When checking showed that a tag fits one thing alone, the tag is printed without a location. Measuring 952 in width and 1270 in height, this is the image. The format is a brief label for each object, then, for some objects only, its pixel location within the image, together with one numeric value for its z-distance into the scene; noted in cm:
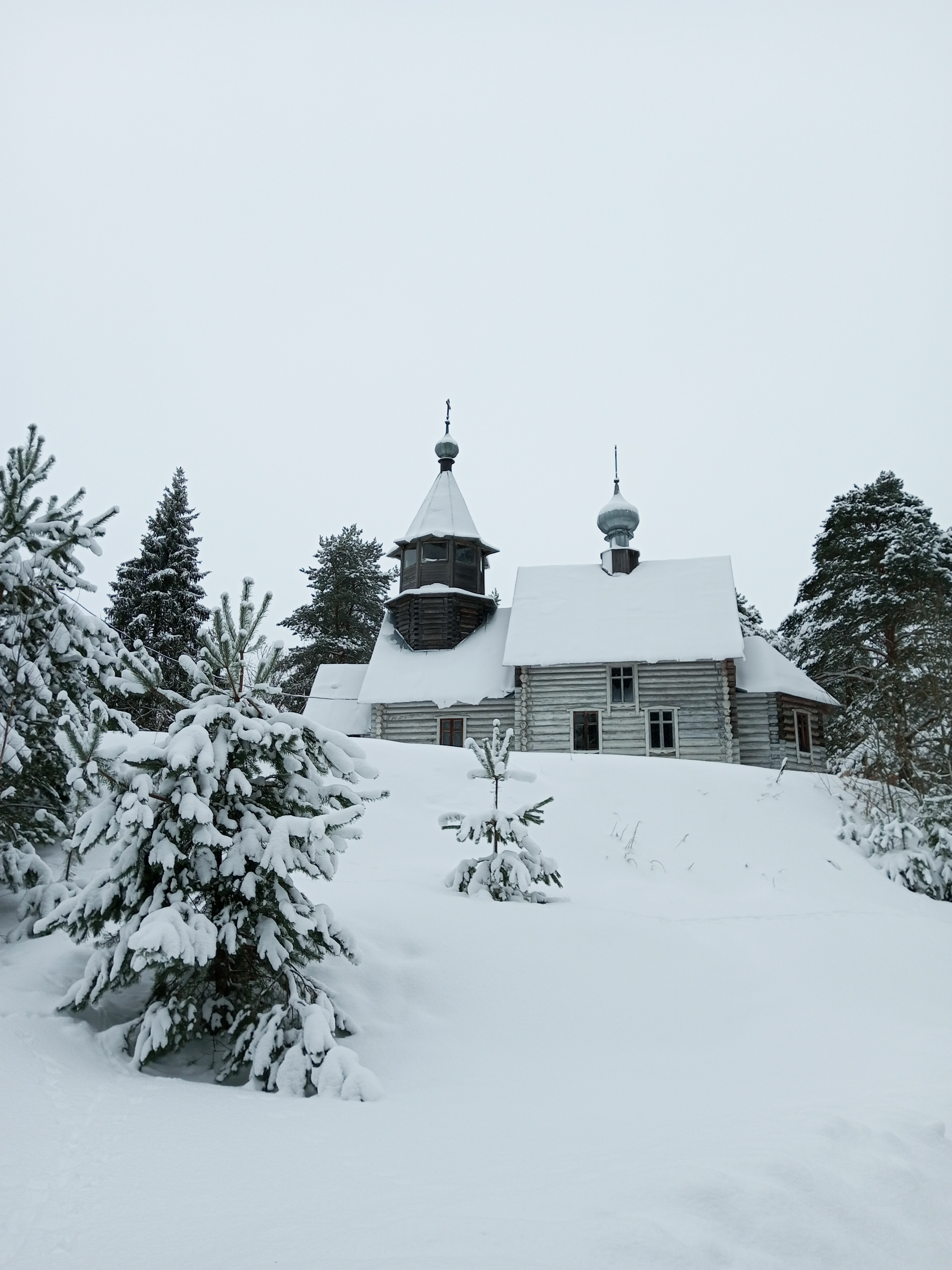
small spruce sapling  891
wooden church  2358
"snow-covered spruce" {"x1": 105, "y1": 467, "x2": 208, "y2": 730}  2791
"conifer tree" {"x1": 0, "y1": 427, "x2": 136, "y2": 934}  636
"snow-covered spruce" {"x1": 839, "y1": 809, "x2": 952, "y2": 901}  1187
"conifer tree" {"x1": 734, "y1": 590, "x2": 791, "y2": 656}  3050
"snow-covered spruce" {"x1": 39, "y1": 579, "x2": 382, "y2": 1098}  488
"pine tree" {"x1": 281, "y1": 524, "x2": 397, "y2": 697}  3656
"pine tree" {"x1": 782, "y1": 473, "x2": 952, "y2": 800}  2006
